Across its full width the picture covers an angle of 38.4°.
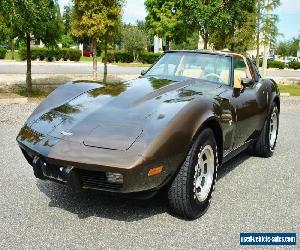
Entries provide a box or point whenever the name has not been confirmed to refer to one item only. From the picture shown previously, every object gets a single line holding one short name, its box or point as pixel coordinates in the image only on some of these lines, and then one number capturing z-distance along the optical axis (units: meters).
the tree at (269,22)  18.66
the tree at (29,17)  10.62
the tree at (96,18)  13.94
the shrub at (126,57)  41.88
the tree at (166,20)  23.28
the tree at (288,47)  84.31
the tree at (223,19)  18.73
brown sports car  3.28
